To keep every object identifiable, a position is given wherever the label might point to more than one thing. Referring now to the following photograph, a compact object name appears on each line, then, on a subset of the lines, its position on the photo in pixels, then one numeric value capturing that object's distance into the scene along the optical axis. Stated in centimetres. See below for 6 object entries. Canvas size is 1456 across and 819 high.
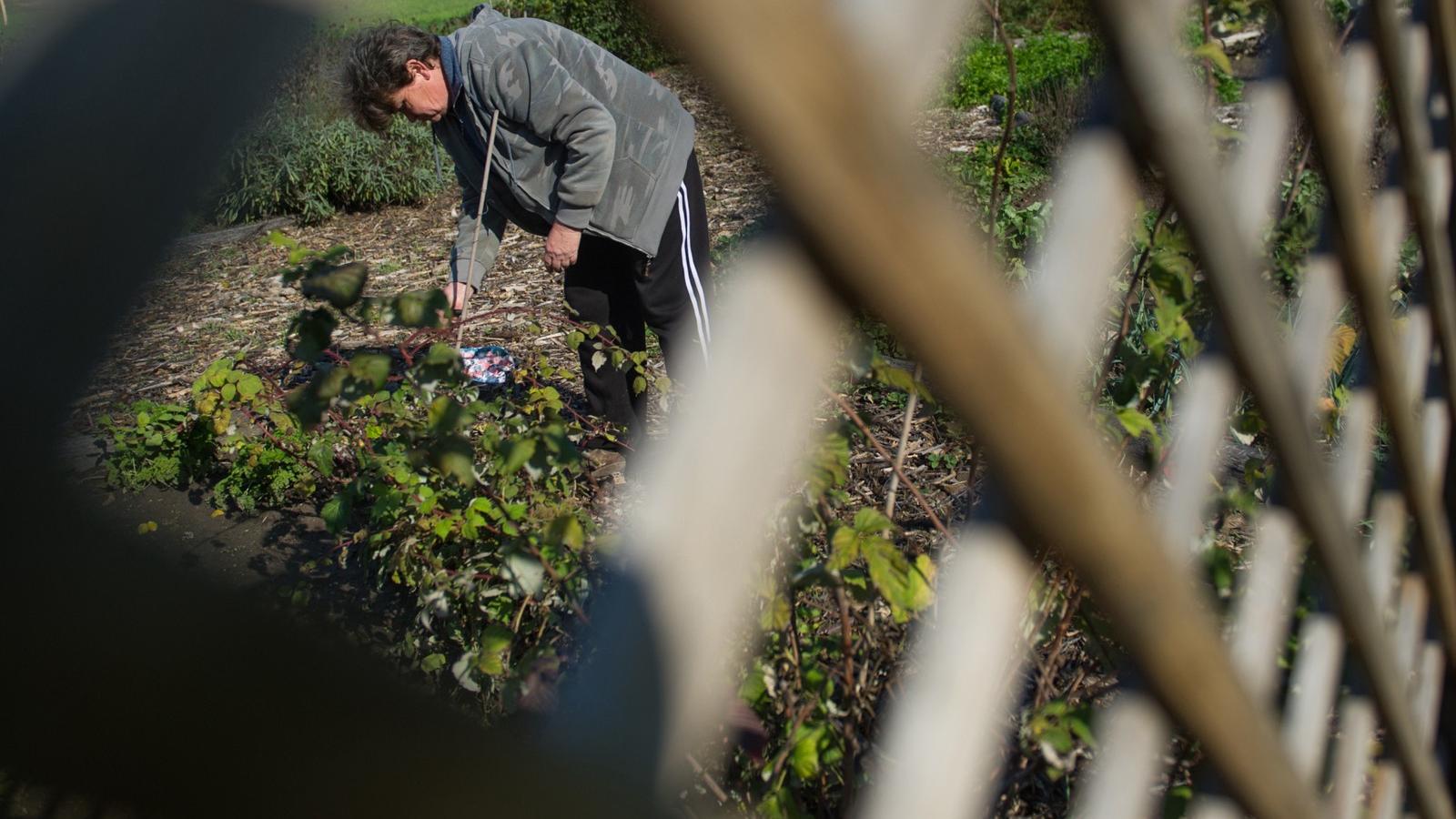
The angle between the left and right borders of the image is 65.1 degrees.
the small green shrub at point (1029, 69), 848
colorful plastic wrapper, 380
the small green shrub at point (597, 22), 1181
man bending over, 364
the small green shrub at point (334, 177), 836
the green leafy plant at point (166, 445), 445
